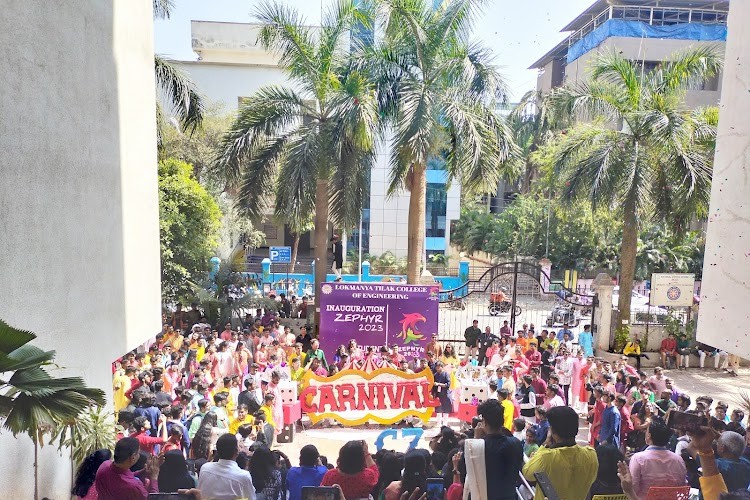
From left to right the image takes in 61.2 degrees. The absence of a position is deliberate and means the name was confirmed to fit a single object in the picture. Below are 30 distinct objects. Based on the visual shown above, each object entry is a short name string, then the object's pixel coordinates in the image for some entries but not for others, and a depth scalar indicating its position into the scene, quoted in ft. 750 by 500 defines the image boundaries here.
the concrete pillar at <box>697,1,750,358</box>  21.45
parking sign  96.17
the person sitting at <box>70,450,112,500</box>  18.40
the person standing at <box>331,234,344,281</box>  82.02
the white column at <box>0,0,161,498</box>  18.45
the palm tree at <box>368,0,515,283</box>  51.62
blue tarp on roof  118.42
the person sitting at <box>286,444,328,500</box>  18.88
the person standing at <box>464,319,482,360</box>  49.63
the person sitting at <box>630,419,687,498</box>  17.02
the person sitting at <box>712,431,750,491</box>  19.28
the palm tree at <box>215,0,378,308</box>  51.85
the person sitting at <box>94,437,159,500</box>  16.43
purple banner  47.70
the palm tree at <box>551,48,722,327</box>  50.98
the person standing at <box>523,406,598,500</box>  14.26
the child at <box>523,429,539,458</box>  23.27
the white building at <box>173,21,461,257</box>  125.59
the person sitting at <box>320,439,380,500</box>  17.60
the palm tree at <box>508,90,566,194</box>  130.62
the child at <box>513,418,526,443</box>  24.06
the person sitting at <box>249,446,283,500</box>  19.30
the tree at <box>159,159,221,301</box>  53.83
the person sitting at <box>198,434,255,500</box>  16.90
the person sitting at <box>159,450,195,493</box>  19.06
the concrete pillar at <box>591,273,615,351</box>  54.90
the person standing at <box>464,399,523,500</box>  13.66
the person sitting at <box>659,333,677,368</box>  54.90
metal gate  68.64
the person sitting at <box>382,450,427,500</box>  17.28
